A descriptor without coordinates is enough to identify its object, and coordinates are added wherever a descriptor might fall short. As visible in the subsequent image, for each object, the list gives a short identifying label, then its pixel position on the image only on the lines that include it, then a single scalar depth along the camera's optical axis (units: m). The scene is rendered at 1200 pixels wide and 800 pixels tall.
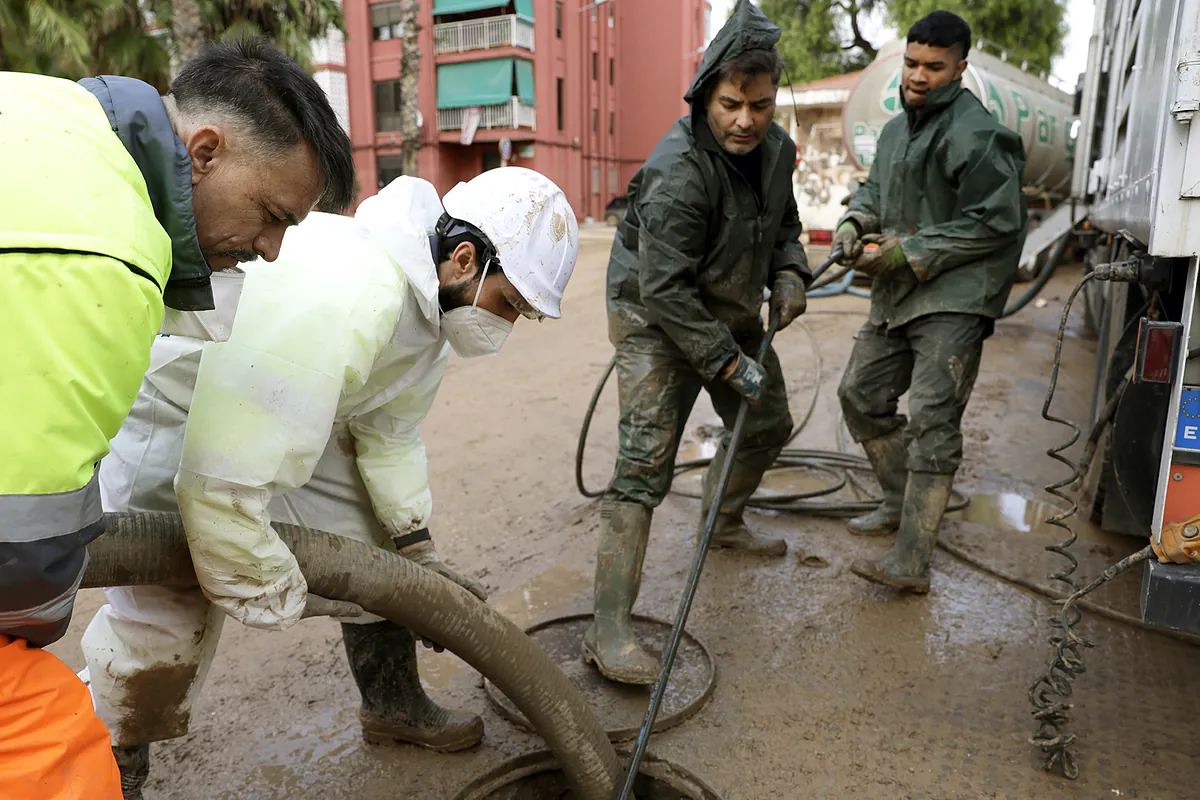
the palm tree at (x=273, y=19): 12.95
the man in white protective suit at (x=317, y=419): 1.70
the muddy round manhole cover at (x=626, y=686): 2.79
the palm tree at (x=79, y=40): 12.11
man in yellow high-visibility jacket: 1.05
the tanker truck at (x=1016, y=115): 9.70
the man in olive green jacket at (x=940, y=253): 3.40
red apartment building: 25.02
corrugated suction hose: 1.71
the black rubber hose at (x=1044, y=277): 6.98
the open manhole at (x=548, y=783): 2.48
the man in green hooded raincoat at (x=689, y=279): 2.90
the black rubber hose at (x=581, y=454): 4.32
